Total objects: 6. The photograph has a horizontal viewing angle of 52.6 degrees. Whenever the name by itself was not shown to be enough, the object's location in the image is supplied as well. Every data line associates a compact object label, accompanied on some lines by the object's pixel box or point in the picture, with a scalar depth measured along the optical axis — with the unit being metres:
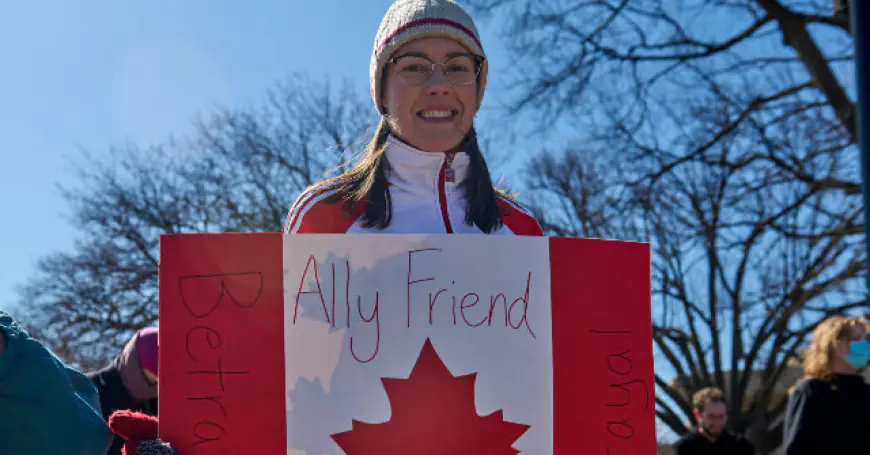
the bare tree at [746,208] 9.05
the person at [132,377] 3.67
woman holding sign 1.57
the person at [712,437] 5.42
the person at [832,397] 3.78
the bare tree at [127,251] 15.17
